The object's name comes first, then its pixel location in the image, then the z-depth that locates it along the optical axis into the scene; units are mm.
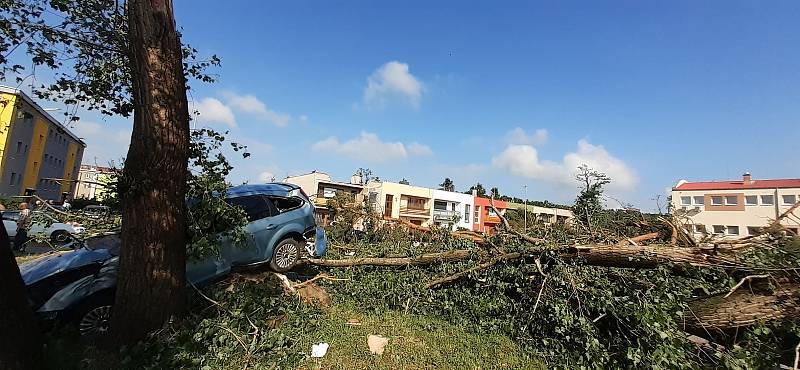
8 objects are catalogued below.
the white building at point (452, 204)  46031
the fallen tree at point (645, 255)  5039
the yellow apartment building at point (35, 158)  27869
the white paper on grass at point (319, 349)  4395
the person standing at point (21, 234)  9388
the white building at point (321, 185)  40781
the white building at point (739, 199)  37025
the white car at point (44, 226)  6180
